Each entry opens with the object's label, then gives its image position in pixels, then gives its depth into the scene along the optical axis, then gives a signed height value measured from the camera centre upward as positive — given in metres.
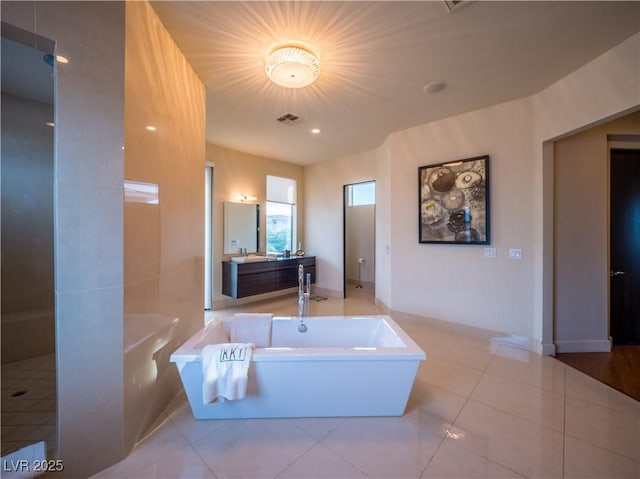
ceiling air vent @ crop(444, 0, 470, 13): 1.70 +1.59
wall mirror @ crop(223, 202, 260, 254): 4.79 +0.23
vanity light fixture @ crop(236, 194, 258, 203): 4.99 +0.82
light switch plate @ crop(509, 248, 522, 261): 3.02 -0.18
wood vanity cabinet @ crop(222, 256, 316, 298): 4.47 -0.71
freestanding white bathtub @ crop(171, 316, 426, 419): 1.77 -1.02
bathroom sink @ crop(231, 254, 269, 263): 4.55 -0.37
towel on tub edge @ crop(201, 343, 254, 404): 1.69 -0.91
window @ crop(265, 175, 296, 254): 5.47 +0.55
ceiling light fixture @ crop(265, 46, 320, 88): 2.07 +1.45
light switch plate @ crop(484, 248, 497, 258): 3.18 -0.18
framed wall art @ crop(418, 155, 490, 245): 3.22 +0.50
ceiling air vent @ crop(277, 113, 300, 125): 3.44 +1.67
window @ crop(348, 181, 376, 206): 6.90 +1.21
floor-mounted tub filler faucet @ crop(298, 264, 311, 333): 2.53 -0.69
